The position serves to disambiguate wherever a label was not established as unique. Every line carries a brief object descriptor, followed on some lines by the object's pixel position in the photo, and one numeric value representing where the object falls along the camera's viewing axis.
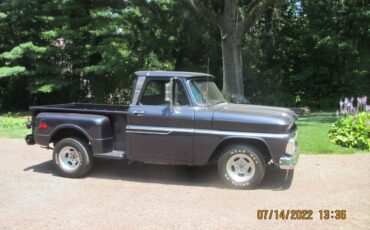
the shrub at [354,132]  9.80
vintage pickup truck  6.95
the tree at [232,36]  15.75
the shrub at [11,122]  15.03
